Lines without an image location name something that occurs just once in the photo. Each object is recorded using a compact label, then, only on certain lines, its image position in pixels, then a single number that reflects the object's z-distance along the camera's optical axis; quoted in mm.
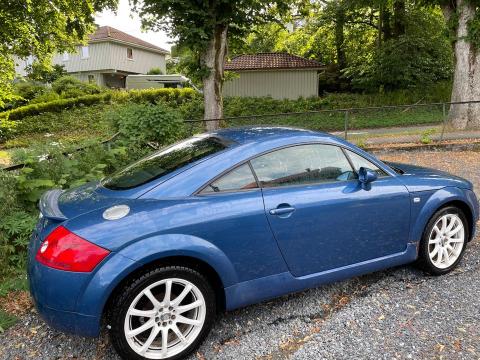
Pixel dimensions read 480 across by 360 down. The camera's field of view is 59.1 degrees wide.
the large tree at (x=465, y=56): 12750
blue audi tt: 2578
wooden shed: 26688
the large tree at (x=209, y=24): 11711
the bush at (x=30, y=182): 4332
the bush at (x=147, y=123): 7461
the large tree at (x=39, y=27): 13773
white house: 40688
